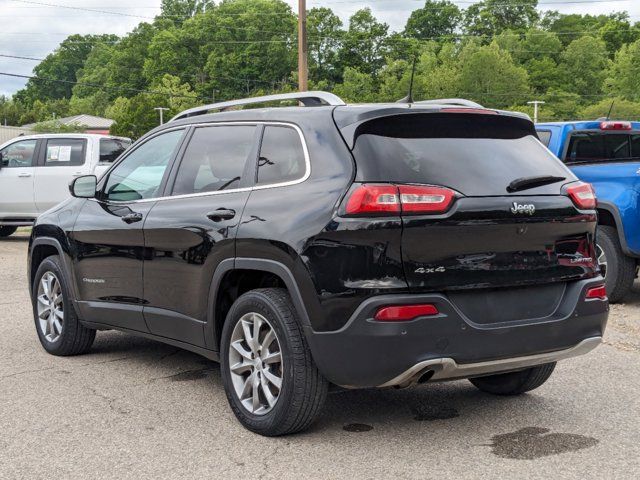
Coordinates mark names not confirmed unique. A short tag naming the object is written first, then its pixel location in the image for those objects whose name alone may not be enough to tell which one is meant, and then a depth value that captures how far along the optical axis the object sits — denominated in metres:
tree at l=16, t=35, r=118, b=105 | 156.12
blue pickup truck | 8.35
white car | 15.99
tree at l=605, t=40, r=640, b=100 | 94.31
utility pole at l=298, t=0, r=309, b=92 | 26.77
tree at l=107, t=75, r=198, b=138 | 98.50
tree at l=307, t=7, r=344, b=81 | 110.94
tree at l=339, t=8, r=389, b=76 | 112.75
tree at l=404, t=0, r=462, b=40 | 123.38
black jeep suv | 4.02
